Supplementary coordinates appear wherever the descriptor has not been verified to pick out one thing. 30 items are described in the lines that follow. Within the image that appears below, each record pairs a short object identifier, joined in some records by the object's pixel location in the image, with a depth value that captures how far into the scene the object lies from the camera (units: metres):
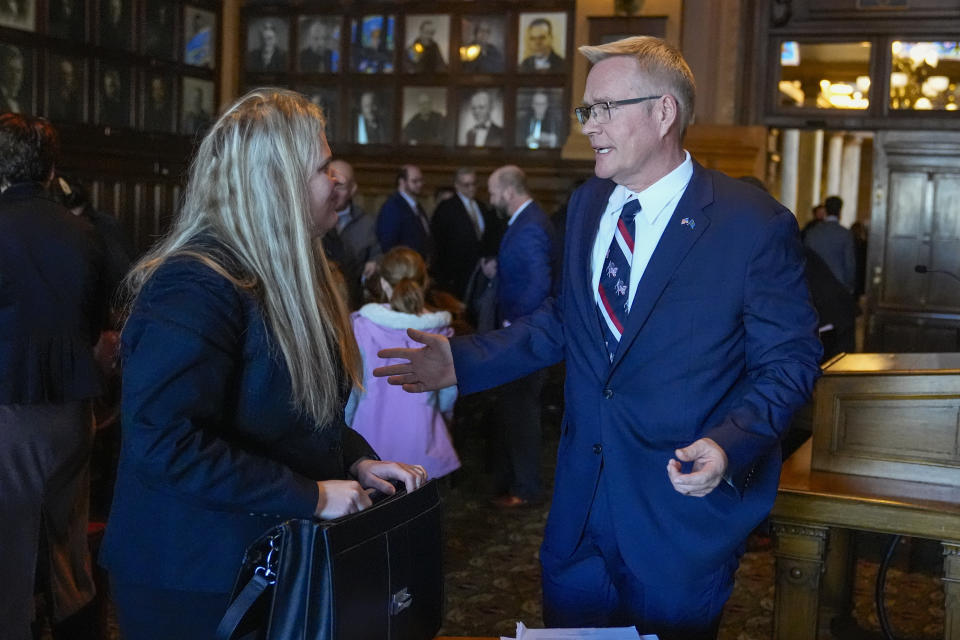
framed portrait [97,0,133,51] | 9.52
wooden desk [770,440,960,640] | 2.96
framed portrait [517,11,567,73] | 10.67
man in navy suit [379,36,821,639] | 2.39
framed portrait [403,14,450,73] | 11.05
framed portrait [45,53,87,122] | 8.94
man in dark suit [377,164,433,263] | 8.23
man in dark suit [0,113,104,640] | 3.08
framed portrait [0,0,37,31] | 8.42
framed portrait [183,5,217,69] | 10.68
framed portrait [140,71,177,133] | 10.08
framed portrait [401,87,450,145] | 11.16
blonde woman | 1.78
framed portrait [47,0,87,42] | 8.90
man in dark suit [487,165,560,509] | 5.96
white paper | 1.95
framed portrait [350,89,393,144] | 11.32
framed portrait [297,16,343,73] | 11.39
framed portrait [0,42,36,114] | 8.41
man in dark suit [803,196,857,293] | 10.32
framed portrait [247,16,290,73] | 11.57
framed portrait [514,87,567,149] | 10.74
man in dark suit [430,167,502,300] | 8.95
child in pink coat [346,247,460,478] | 5.00
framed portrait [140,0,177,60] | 10.04
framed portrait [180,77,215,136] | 10.63
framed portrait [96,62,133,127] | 9.51
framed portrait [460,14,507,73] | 10.91
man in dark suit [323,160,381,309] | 6.80
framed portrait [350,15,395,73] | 11.22
